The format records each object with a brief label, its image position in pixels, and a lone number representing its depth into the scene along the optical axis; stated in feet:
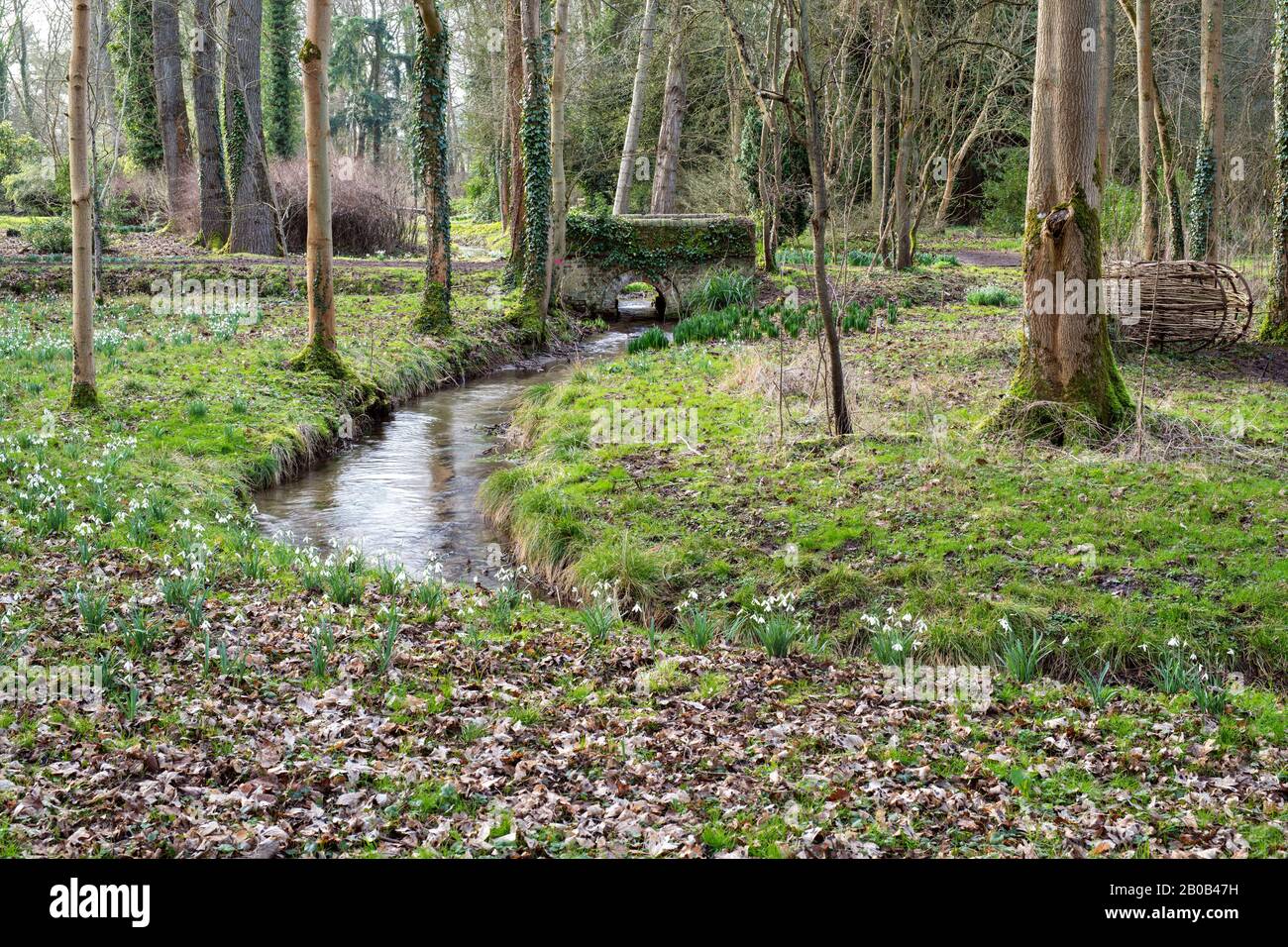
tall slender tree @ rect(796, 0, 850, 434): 27.14
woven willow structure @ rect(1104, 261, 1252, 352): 45.03
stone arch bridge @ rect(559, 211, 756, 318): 74.43
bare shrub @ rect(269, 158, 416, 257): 92.99
